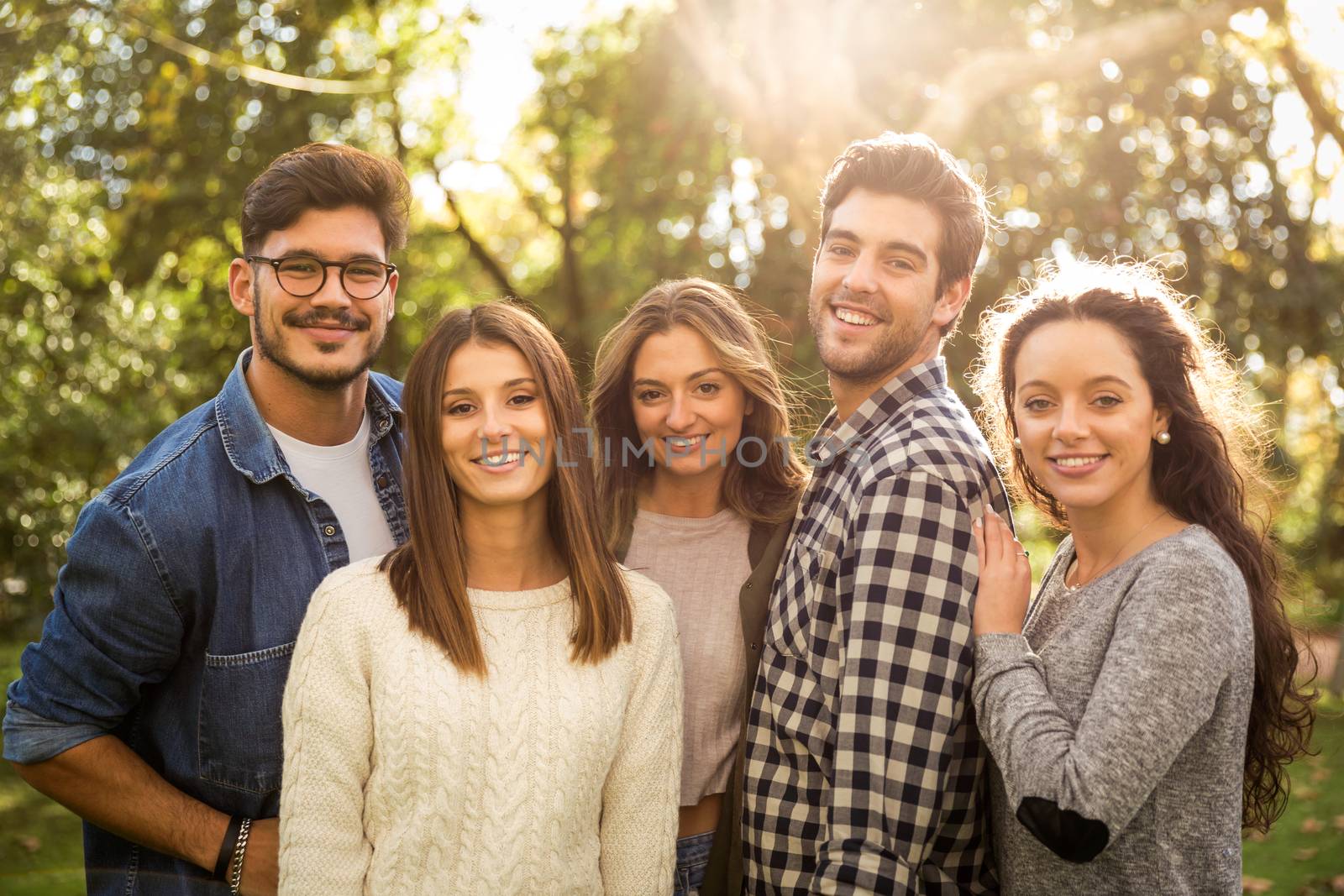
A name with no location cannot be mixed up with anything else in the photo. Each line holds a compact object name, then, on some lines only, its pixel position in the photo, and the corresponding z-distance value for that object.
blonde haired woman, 2.86
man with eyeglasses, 2.49
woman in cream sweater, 2.25
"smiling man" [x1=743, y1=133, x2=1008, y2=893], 2.15
